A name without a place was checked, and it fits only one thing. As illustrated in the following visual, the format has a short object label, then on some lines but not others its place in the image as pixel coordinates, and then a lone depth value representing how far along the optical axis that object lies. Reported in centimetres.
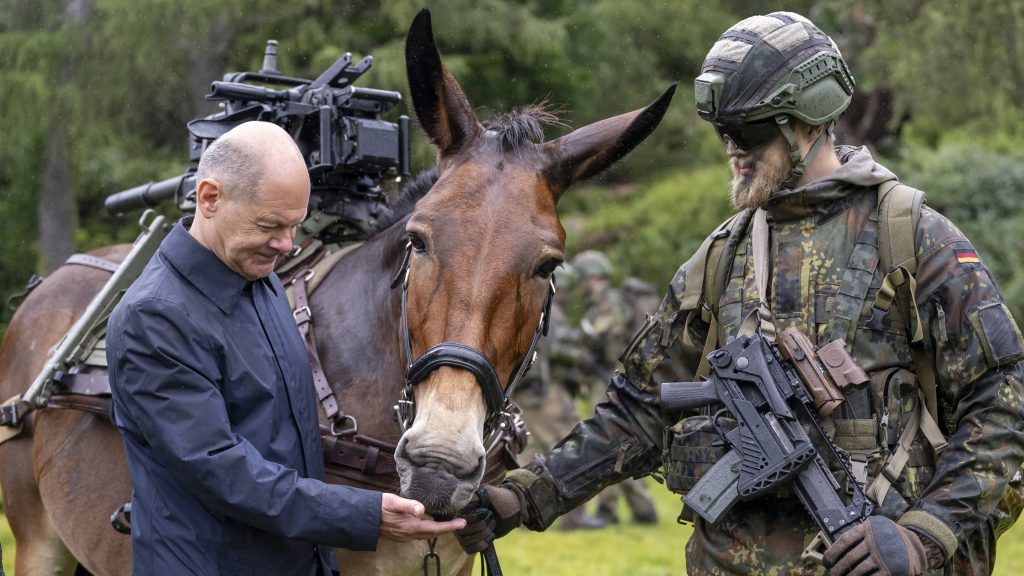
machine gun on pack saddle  395
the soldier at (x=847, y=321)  278
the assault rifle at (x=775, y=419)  279
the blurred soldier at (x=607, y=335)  1038
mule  273
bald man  263
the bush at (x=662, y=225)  1446
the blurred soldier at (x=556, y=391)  993
